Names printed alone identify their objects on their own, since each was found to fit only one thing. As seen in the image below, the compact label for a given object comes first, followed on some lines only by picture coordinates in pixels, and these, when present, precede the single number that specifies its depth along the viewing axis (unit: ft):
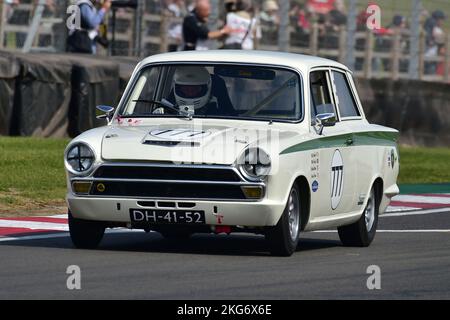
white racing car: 32.99
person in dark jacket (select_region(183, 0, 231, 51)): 74.59
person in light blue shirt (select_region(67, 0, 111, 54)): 72.13
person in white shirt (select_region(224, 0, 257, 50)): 76.54
